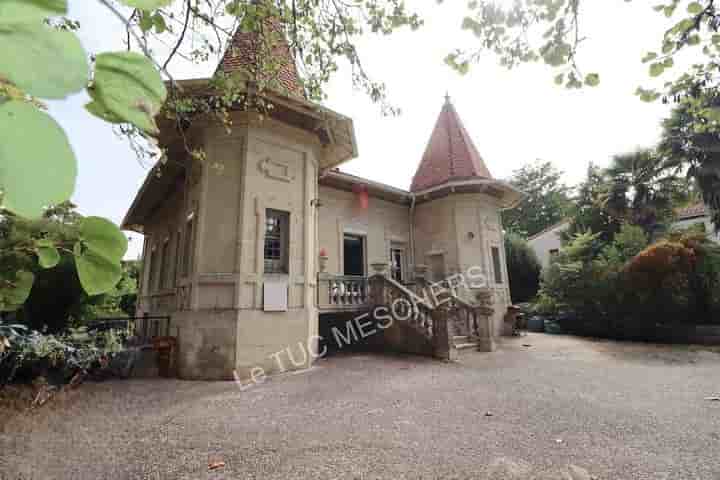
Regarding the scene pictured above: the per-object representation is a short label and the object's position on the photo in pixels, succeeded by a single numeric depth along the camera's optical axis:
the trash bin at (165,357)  7.05
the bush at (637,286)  10.59
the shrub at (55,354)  5.34
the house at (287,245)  7.02
